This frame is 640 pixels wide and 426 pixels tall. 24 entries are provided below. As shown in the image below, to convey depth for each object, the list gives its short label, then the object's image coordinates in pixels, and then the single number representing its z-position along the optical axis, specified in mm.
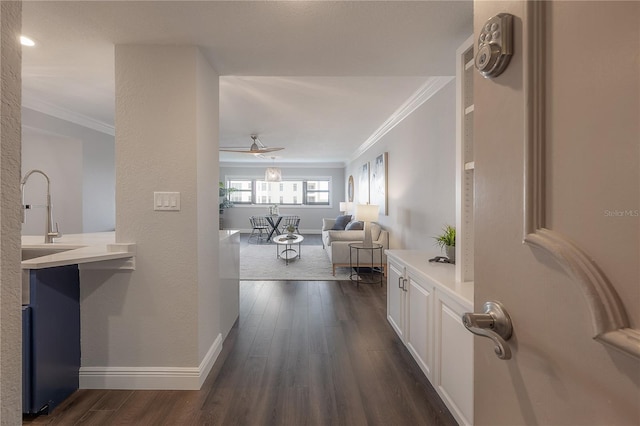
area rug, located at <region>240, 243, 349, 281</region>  5137
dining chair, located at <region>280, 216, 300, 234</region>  10449
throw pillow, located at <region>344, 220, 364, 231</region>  6114
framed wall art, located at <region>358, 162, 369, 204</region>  7176
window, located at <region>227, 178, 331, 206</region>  11492
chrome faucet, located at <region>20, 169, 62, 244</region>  2395
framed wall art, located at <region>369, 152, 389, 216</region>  5555
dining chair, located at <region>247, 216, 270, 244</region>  9784
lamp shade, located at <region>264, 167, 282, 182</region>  8438
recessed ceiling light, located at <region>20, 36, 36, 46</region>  2088
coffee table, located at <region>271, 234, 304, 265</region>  6285
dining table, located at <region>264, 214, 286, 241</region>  9416
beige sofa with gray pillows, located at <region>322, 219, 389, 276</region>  5203
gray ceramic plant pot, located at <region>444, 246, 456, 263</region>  2506
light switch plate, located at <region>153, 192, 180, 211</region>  2168
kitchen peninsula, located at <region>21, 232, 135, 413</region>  1799
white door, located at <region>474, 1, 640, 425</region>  405
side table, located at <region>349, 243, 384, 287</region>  5078
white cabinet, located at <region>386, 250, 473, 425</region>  1671
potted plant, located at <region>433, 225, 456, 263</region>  2510
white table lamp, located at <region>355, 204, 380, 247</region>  4824
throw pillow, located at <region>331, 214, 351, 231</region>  7586
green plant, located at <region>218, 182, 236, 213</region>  10812
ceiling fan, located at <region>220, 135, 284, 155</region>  5712
